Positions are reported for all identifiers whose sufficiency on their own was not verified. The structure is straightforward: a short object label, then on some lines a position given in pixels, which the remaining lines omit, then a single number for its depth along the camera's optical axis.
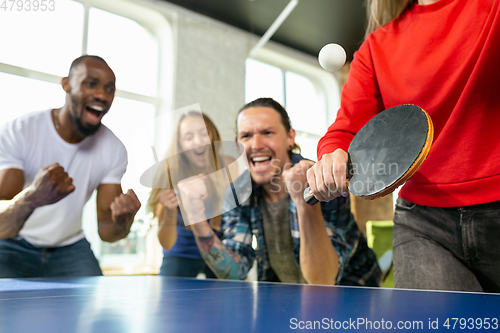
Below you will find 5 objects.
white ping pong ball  1.14
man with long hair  1.09
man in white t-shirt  1.18
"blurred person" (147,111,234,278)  1.38
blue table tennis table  0.32
